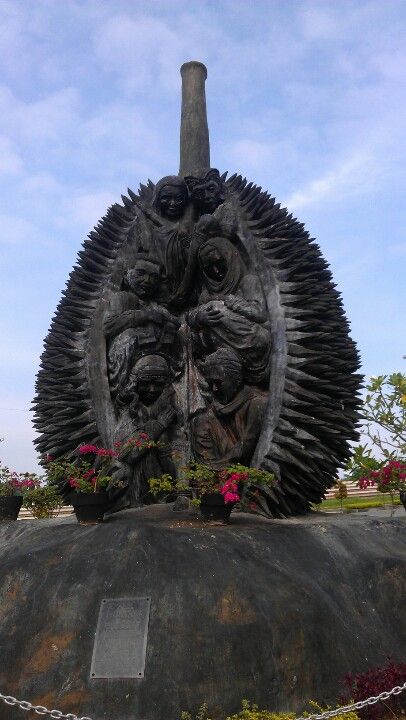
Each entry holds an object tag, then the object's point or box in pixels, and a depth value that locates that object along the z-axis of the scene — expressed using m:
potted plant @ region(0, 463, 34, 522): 6.89
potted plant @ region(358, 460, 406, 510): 6.40
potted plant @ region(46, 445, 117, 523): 5.71
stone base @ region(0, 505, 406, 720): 4.07
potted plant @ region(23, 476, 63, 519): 7.16
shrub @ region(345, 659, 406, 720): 4.28
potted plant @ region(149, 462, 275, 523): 5.46
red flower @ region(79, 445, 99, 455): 6.26
